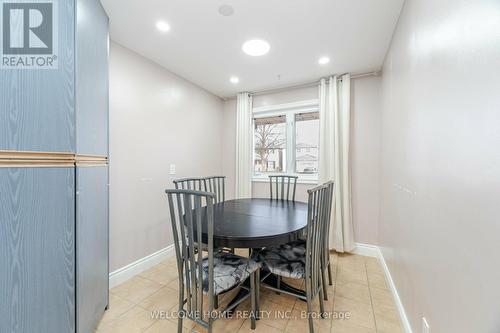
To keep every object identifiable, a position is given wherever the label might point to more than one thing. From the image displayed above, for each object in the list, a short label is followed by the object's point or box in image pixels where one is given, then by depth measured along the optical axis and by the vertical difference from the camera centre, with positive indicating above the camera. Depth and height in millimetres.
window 3312 +394
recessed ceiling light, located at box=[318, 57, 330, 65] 2465 +1269
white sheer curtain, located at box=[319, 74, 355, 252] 2824 +99
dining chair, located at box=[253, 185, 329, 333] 1438 -758
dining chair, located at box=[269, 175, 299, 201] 3238 -338
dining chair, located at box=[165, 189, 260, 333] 1257 -743
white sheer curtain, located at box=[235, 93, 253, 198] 3559 +354
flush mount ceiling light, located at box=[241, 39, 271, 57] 2131 +1248
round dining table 1351 -462
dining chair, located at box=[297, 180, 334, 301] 1763 -698
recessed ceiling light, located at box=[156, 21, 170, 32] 1873 +1273
